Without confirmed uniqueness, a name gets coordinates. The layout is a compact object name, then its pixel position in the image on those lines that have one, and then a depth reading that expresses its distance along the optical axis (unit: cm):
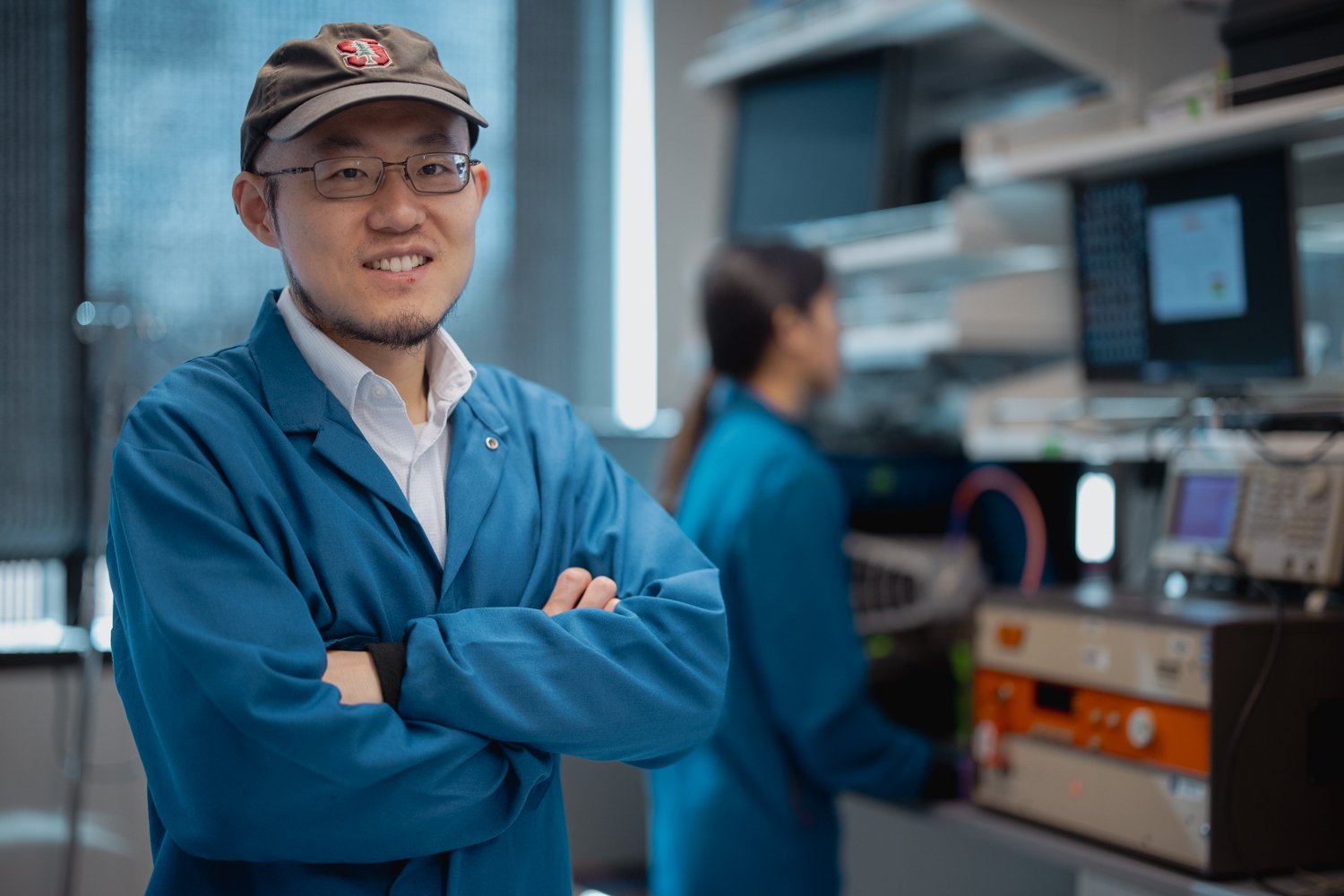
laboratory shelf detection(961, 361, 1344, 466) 176
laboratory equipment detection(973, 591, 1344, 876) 147
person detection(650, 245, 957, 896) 176
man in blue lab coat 88
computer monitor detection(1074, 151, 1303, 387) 171
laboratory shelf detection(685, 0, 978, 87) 230
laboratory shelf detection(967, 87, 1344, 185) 158
